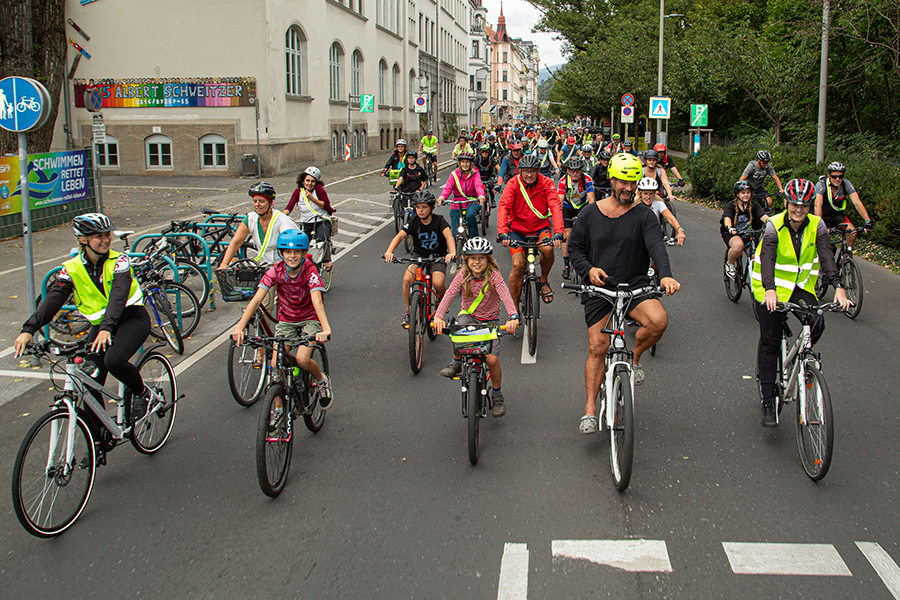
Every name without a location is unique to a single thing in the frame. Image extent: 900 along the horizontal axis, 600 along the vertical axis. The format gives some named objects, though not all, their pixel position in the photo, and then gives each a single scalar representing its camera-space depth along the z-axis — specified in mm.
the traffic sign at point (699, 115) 28188
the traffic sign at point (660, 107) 31031
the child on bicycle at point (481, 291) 5930
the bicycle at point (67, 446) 4418
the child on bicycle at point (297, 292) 5761
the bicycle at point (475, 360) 5359
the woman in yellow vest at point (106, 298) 5184
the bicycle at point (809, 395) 4895
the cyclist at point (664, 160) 14945
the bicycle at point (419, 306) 7453
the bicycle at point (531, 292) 8180
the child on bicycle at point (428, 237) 7945
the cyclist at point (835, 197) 10117
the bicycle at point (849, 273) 9586
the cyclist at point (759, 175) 10406
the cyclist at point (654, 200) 8622
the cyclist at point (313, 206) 11273
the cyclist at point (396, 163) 17250
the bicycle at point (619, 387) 4809
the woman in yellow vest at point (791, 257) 5660
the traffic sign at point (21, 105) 7770
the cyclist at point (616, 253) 5496
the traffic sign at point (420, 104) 37031
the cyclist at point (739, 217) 10062
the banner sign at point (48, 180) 15039
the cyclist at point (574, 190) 11805
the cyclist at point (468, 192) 12533
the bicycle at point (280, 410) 4820
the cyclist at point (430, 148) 22878
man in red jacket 8789
